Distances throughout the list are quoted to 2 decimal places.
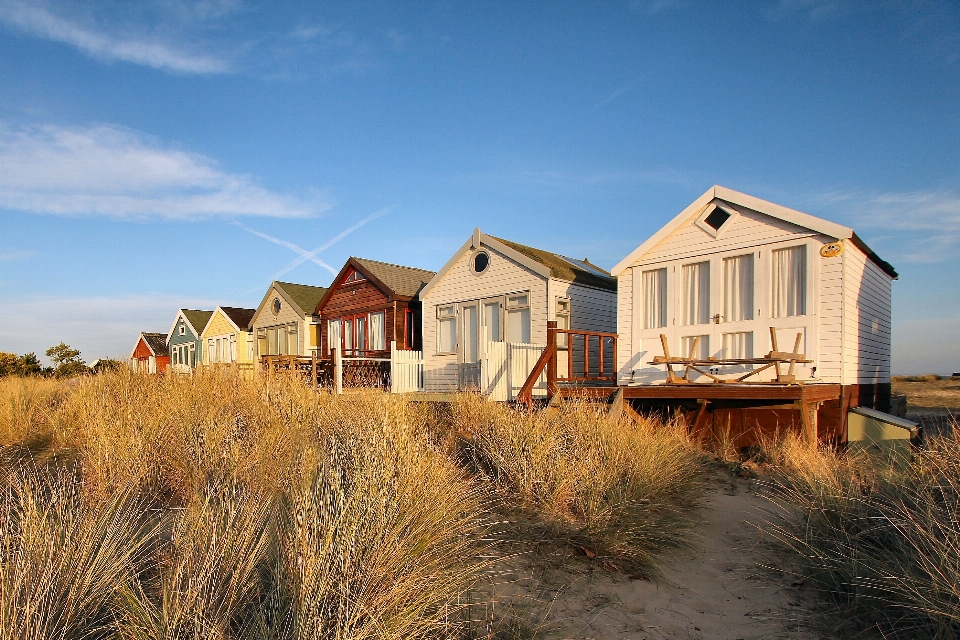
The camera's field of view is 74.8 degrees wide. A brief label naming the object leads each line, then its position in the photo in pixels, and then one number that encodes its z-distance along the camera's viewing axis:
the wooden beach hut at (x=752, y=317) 10.91
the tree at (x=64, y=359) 24.47
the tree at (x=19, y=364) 23.22
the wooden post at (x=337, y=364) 13.88
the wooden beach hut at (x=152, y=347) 42.00
